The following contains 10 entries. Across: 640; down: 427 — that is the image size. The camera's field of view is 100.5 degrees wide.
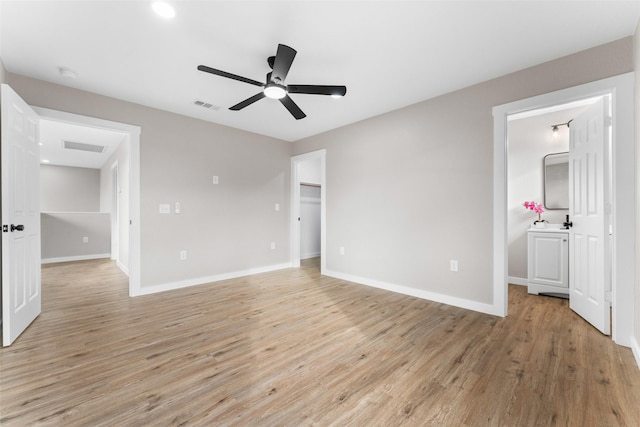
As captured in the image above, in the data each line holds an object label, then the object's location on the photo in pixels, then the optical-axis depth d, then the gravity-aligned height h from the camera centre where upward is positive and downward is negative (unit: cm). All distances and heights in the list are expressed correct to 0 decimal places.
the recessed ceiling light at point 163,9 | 181 +143
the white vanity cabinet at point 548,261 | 332 -62
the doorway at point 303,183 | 467 +61
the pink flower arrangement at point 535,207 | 373 +8
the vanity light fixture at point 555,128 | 375 +119
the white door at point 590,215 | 232 -3
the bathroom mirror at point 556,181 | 370 +45
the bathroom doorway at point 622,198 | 211 +11
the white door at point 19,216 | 214 -2
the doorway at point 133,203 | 343 +14
